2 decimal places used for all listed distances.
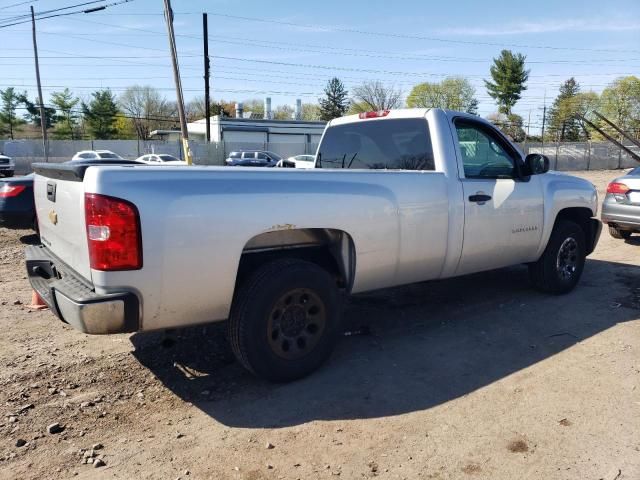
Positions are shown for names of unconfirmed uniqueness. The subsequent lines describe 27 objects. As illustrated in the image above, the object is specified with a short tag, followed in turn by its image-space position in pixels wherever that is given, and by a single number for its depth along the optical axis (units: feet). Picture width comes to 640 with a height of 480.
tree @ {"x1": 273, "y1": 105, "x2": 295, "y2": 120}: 330.95
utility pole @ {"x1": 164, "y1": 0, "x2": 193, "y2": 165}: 67.41
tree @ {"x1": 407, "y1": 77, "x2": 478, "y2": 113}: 272.51
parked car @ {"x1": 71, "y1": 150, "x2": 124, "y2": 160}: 99.24
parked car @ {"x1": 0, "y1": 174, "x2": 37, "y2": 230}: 26.48
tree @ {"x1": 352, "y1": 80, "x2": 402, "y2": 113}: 221.25
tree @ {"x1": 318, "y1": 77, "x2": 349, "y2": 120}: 281.95
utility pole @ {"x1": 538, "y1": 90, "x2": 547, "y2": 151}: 199.21
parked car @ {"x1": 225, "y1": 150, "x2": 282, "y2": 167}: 115.59
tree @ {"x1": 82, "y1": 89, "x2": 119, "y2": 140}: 214.69
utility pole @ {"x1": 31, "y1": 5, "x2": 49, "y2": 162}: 114.42
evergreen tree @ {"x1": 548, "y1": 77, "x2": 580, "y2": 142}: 230.13
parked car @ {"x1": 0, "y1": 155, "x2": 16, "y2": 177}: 91.86
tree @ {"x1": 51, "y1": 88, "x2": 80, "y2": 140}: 213.87
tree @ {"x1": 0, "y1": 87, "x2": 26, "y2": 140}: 195.42
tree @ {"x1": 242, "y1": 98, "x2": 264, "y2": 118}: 336.22
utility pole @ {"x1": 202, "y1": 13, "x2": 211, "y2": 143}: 100.01
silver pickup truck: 9.83
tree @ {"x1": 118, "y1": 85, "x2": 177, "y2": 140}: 265.13
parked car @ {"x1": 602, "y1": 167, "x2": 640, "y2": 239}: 29.04
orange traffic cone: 13.68
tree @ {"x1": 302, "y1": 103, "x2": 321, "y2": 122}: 321.32
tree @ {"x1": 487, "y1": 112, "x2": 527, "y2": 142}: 218.01
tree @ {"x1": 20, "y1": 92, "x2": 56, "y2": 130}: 208.23
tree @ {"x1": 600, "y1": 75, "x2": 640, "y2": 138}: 229.25
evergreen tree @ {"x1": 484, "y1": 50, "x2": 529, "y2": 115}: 242.37
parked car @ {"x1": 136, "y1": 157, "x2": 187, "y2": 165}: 102.83
